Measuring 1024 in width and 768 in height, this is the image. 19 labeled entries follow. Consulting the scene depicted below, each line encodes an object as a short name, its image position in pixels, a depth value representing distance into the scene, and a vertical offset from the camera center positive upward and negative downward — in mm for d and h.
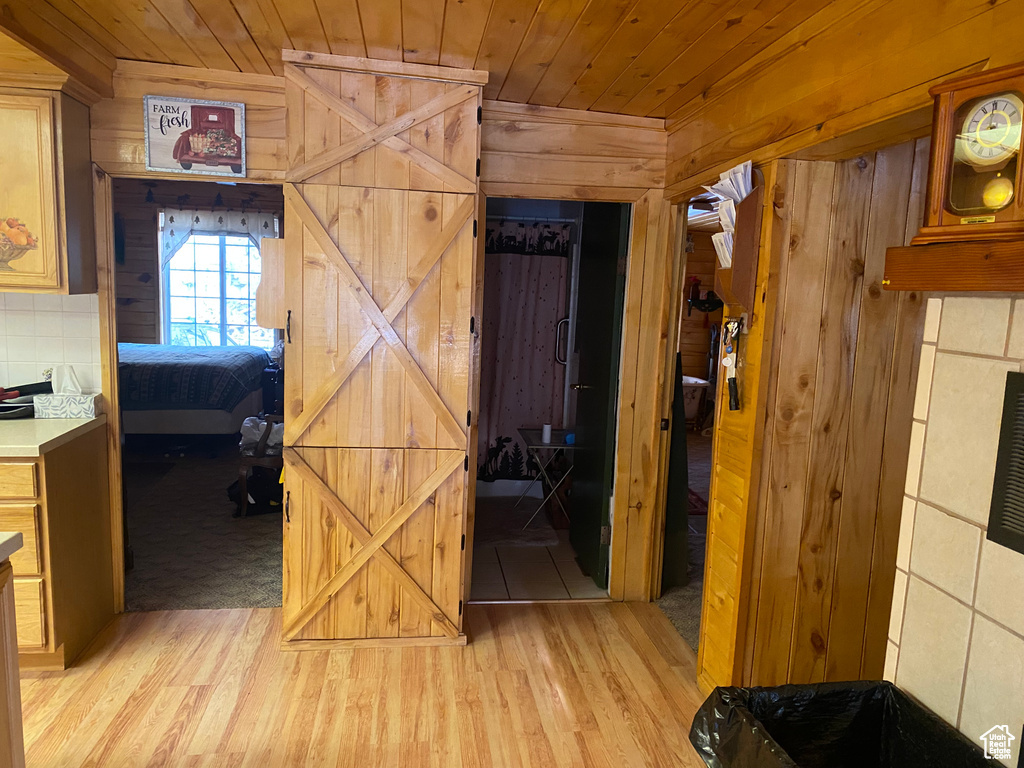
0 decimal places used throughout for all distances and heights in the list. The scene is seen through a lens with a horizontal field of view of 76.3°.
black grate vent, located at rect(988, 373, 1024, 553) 1046 -233
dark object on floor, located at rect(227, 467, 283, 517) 4320 -1293
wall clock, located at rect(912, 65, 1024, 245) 1057 +292
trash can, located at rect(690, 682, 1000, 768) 1230 -769
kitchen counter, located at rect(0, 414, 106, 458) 2389 -560
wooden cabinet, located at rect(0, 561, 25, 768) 1500 -916
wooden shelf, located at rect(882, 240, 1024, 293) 989 +105
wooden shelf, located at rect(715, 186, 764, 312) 2234 +239
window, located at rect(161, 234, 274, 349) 7832 +60
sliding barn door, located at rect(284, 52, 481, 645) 2613 -180
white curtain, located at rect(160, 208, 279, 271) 7551 +846
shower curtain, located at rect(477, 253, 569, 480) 4836 -328
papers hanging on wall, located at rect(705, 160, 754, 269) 2270 +435
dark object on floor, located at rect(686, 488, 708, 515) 4828 -1404
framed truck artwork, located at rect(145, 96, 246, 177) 2793 +690
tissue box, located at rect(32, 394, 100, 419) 2799 -494
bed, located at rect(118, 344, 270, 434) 5395 -794
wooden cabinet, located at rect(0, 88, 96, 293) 2502 +383
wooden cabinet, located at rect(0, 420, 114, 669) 2414 -1002
